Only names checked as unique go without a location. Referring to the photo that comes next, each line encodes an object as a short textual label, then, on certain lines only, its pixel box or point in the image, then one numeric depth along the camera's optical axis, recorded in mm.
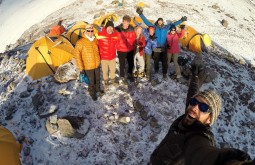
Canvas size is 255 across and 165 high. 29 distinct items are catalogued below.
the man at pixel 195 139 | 1733
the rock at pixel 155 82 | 7086
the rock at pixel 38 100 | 6662
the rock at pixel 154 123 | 6293
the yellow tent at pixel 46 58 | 7459
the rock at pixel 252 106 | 7413
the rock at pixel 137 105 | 6544
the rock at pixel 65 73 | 7075
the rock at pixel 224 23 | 14143
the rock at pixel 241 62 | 10194
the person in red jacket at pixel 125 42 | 6137
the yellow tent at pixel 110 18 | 10533
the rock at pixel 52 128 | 5923
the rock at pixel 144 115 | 6379
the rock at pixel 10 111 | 6515
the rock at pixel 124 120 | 6243
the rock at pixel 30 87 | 7123
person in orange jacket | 5726
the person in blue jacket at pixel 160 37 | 6493
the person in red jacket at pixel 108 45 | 5896
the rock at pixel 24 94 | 6982
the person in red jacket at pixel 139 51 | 6252
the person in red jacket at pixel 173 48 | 6631
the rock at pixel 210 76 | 7623
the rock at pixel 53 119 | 5956
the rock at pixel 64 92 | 6828
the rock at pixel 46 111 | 6346
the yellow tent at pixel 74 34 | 8705
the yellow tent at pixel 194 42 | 9740
